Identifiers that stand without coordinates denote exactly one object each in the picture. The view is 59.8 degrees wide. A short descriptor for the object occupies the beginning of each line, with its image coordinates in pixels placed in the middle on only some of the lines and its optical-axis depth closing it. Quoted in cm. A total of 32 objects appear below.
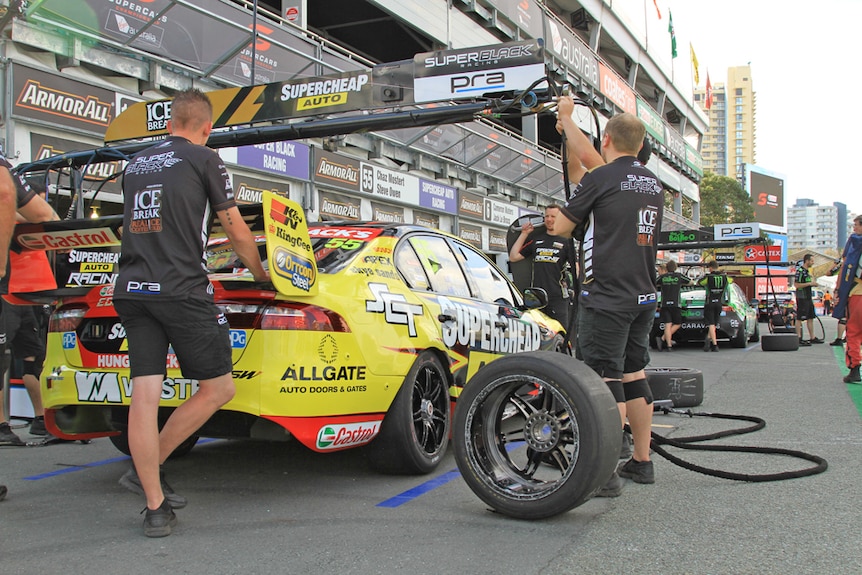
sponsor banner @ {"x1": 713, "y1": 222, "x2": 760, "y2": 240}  1677
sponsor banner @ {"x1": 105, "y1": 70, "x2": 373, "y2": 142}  605
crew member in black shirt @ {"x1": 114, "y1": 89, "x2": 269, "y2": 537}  307
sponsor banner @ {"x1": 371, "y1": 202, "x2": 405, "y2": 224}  1591
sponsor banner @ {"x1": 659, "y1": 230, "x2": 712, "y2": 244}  1666
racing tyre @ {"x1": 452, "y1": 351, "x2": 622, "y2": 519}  305
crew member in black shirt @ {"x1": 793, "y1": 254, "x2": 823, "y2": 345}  1485
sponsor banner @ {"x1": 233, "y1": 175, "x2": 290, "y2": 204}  1175
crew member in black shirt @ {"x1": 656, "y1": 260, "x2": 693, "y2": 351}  1268
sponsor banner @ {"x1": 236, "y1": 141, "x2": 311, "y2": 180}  1205
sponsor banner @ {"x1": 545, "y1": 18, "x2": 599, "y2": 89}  2620
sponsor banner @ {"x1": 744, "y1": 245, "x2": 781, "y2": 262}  2128
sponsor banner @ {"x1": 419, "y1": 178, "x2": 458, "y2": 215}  1773
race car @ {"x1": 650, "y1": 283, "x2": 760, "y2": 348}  1349
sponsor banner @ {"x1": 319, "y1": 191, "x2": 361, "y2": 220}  1411
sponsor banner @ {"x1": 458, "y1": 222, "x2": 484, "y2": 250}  1966
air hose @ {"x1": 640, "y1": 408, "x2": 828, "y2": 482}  376
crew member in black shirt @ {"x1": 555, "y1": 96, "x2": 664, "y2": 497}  368
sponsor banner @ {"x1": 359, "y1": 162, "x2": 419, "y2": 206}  1538
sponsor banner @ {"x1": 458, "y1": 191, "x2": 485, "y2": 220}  1956
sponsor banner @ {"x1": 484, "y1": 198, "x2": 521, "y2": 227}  2125
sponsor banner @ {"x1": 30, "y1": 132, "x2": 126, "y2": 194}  898
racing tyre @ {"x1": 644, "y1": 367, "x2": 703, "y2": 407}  631
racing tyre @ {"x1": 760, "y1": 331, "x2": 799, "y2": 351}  1299
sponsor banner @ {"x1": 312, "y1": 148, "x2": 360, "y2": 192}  1385
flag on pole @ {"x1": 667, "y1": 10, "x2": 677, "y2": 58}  4628
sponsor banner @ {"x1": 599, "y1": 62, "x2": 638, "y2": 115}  3145
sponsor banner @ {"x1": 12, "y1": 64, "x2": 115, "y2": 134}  877
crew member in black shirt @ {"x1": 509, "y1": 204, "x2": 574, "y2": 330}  805
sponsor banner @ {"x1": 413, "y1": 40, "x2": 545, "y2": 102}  591
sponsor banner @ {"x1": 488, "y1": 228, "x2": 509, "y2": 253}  2145
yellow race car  337
